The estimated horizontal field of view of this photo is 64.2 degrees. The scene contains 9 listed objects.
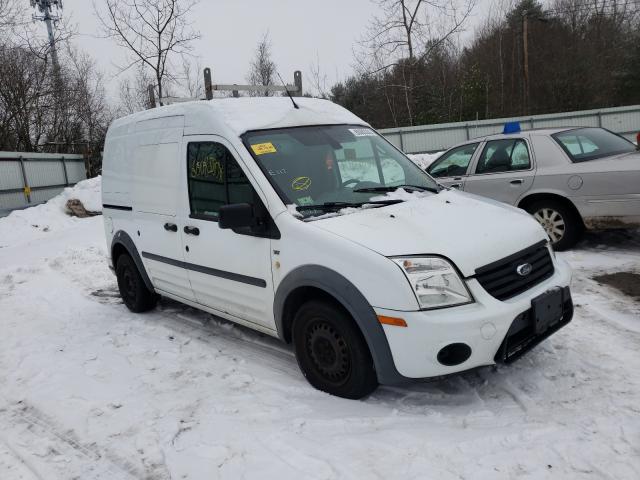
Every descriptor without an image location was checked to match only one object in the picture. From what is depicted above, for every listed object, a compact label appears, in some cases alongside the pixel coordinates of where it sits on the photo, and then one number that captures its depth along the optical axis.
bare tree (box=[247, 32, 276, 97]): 25.33
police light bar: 7.24
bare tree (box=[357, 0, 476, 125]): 20.95
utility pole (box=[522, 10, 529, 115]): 28.44
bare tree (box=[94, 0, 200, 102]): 15.67
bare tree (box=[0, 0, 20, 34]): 17.39
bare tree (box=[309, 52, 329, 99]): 25.52
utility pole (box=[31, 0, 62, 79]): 20.91
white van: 3.04
